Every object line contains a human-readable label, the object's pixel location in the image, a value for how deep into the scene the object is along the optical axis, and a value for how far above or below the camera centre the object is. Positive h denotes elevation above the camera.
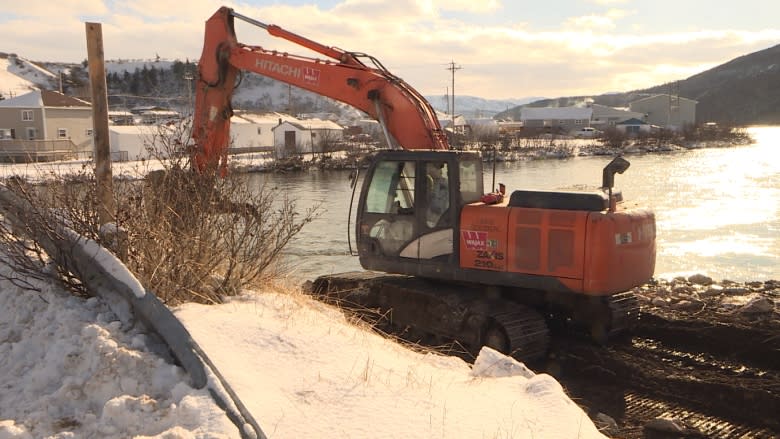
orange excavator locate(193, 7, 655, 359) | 7.58 -1.26
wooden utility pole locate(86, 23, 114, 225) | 6.08 +0.37
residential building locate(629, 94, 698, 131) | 117.88 +5.04
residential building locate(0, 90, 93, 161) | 49.91 +1.85
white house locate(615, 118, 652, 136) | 96.50 +1.73
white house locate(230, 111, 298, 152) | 59.38 +0.99
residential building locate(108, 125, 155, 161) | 49.00 +0.17
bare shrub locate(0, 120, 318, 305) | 5.46 -0.78
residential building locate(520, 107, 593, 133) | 106.94 +3.43
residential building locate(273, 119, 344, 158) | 55.74 +0.57
